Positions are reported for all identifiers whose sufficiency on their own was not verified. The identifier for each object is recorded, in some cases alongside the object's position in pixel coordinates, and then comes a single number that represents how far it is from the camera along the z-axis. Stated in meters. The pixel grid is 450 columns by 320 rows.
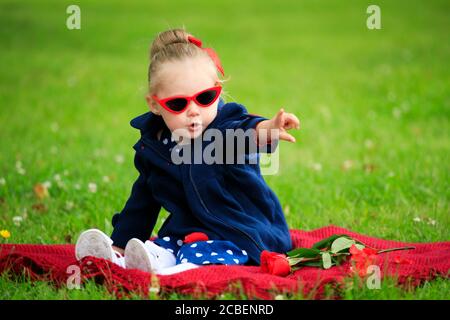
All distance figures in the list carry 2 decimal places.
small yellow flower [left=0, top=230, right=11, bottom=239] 8.46
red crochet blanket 6.20
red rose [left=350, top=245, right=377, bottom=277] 6.46
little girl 7.06
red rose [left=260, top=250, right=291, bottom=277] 6.77
